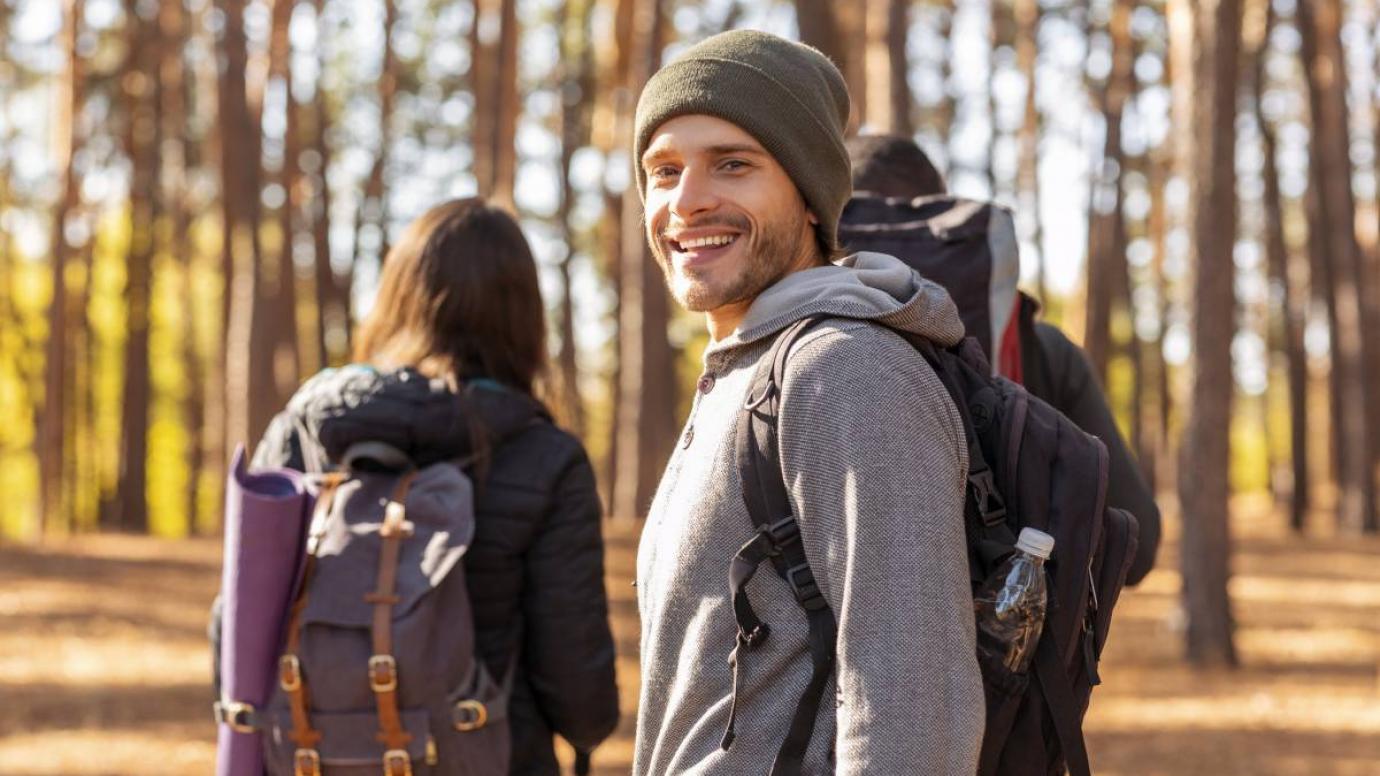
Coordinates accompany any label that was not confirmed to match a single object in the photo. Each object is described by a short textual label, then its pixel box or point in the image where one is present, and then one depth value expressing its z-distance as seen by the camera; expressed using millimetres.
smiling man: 1891
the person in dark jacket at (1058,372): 3215
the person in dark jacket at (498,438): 3350
